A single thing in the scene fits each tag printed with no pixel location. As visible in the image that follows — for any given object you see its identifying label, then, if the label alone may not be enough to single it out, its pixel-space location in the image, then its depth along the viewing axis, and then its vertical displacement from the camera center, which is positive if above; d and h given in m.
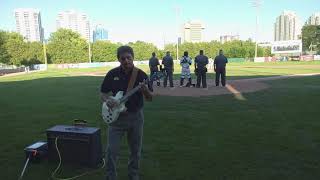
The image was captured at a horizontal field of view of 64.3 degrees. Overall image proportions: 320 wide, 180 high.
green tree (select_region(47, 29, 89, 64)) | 59.74 +3.82
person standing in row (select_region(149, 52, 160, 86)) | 13.75 +0.23
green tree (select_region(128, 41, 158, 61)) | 69.38 +4.75
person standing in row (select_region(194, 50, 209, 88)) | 13.00 +0.07
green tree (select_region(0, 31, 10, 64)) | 46.43 +3.10
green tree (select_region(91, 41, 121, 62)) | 64.31 +4.26
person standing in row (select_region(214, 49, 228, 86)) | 13.48 +0.20
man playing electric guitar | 3.42 -0.45
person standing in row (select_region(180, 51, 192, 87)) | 13.71 +0.11
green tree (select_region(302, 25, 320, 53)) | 82.76 +9.76
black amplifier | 4.29 -1.30
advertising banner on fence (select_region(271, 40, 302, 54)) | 60.62 +4.65
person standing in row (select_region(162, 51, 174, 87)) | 13.85 +0.23
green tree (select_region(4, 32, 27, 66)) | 49.91 +3.80
